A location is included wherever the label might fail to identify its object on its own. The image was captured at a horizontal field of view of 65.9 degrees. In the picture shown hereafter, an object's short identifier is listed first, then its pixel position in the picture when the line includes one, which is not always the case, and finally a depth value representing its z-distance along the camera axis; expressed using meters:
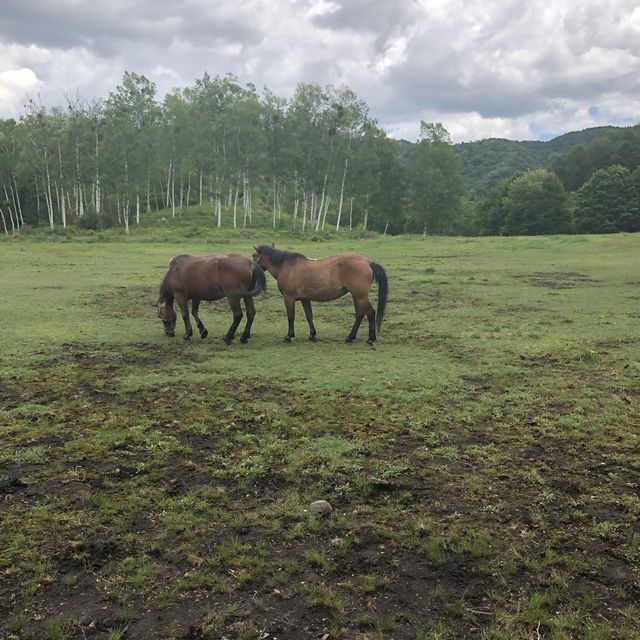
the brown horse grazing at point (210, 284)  9.75
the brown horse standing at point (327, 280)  9.62
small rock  4.08
